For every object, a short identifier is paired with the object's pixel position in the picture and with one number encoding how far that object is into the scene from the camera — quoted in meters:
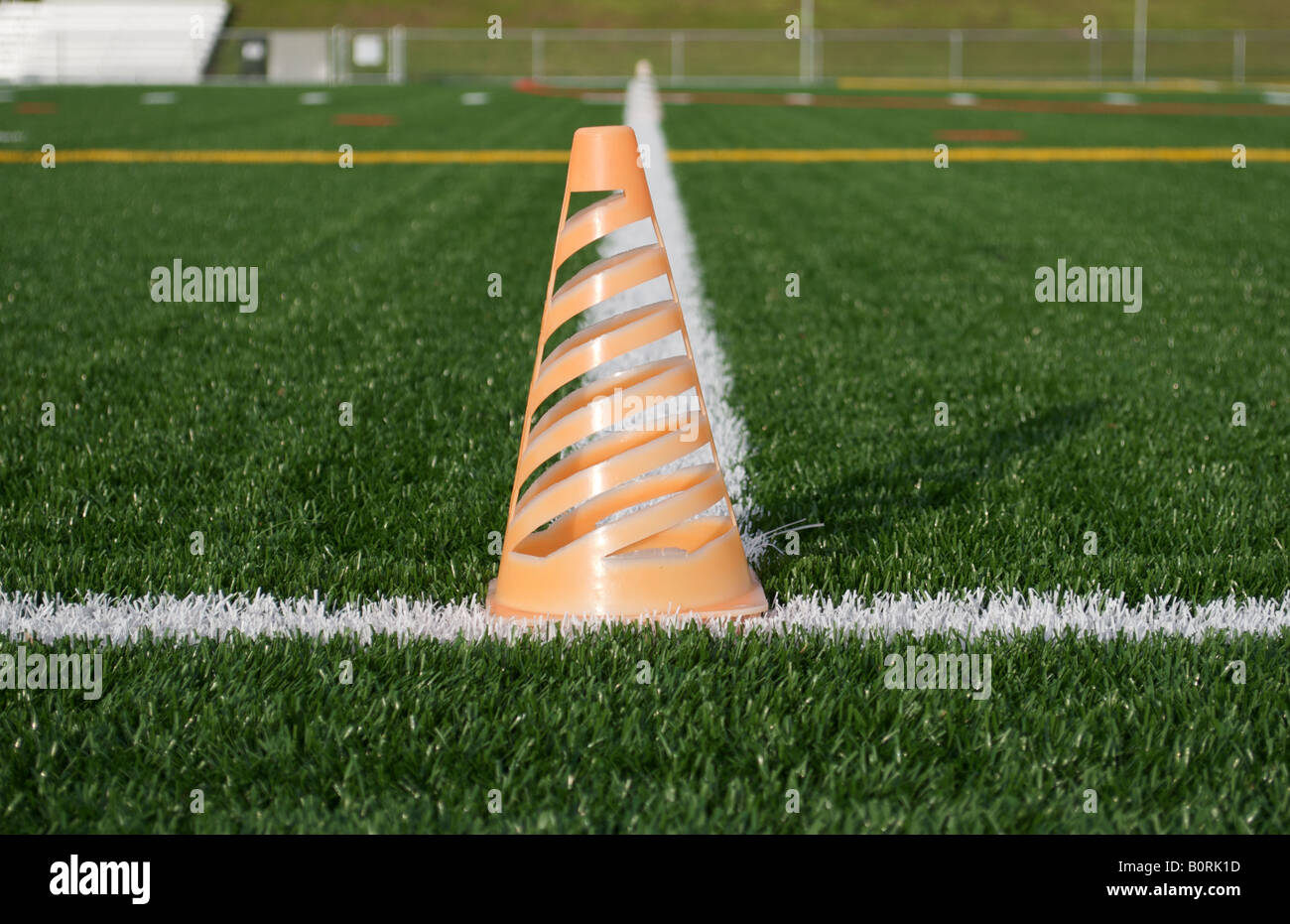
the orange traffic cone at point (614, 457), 2.47
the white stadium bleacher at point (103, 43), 40.38
